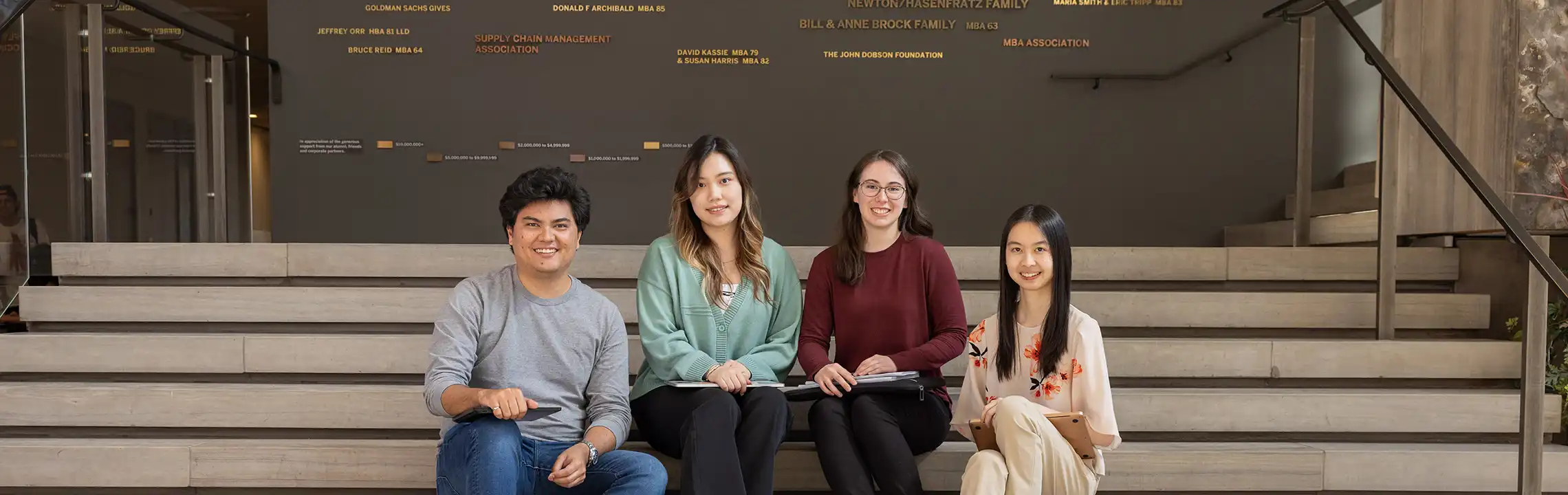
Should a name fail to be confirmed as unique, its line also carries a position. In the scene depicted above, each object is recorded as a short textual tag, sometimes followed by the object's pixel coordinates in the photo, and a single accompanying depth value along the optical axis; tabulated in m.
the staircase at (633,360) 2.84
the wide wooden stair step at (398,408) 2.98
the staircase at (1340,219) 4.37
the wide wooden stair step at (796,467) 2.80
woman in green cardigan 2.49
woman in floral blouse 2.18
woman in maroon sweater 2.55
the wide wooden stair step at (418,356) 3.17
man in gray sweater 2.18
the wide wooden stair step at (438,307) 3.41
